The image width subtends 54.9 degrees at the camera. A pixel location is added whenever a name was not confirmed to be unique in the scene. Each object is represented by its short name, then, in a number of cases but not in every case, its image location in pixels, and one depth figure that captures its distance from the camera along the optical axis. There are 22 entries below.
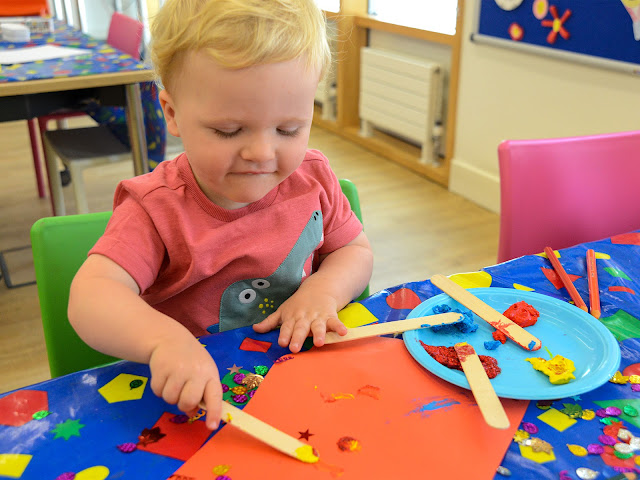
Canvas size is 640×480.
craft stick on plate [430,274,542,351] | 0.65
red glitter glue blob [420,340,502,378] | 0.61
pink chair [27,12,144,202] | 2.37
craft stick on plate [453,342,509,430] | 0.53
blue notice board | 2.05
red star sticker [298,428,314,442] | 0.53
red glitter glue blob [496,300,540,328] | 0.69
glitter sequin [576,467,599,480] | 0.49
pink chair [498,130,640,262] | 1.07
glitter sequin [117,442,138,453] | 0.51
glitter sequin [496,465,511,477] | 0.49
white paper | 2.01
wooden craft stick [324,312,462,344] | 0.66
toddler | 0.62
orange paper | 0.49
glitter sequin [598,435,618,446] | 0.52
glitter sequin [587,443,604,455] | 0.52
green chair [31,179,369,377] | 0.82
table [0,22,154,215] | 1.73
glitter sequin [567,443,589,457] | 0.51
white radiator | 3.08
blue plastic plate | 0.58
